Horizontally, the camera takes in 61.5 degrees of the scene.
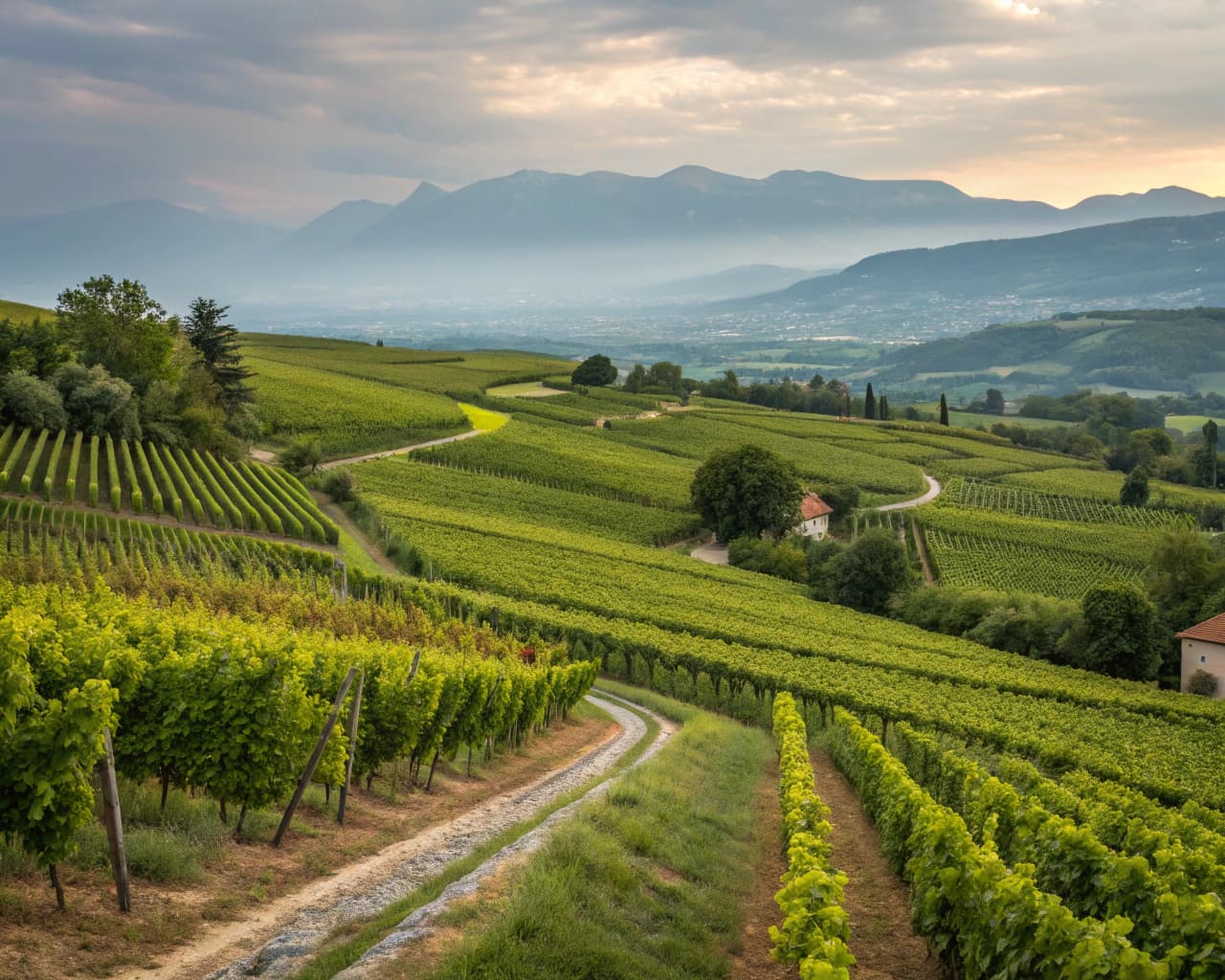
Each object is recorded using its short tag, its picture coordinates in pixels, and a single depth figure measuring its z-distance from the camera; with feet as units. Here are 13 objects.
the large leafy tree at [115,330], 215.51
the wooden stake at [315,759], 45.11
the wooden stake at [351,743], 50.93
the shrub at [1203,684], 156.87
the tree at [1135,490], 309.01
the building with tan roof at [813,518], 263.90
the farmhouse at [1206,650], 155.84
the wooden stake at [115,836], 34.45
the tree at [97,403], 185.68
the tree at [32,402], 177.88
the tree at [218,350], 244.01
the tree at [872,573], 199.11
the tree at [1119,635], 164.55
